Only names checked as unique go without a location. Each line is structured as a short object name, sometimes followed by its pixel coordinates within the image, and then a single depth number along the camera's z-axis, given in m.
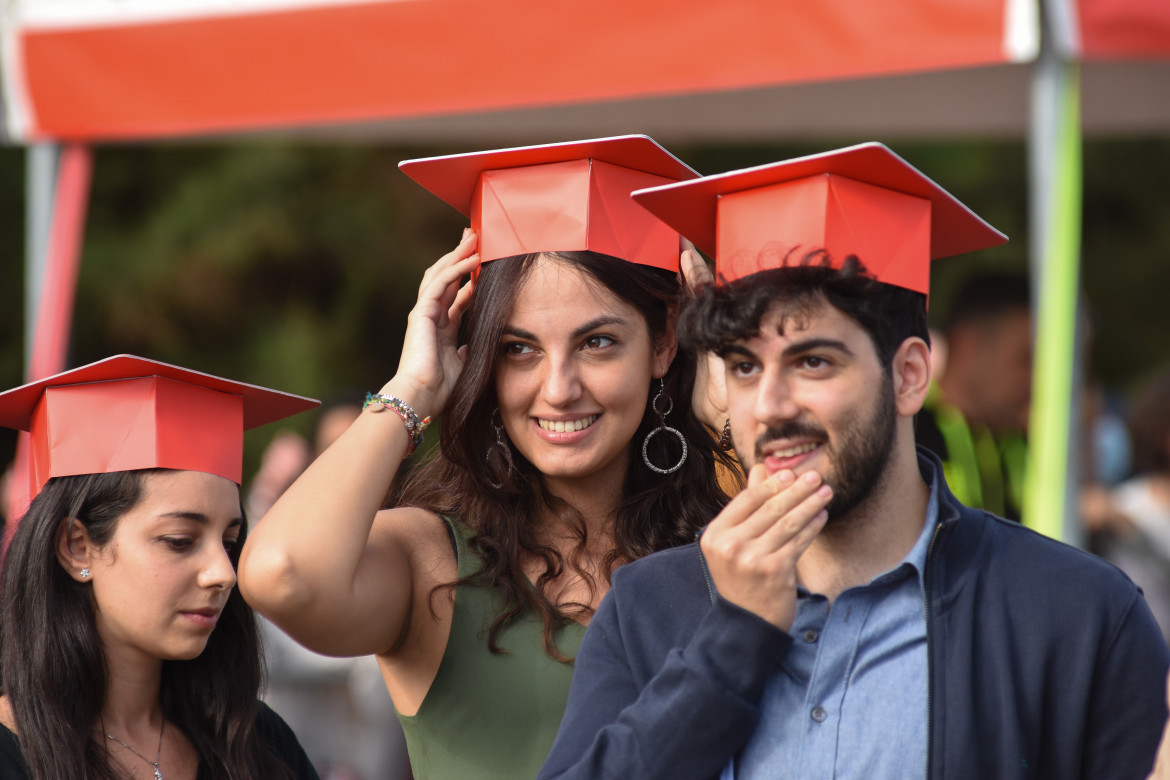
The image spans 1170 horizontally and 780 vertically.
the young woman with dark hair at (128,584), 5.37
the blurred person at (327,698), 12.23
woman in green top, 4.76
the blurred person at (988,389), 8.58
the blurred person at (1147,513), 9.38
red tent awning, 7.70
